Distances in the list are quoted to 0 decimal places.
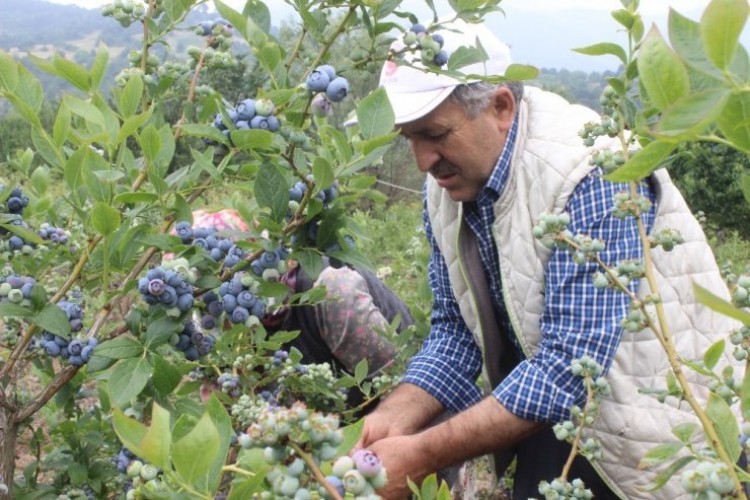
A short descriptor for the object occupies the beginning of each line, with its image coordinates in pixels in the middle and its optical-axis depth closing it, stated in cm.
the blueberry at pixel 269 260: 119
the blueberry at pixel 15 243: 135
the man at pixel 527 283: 173
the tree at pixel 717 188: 780
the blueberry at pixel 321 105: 121
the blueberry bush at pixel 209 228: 101
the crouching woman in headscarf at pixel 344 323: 241
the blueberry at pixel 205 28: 150
